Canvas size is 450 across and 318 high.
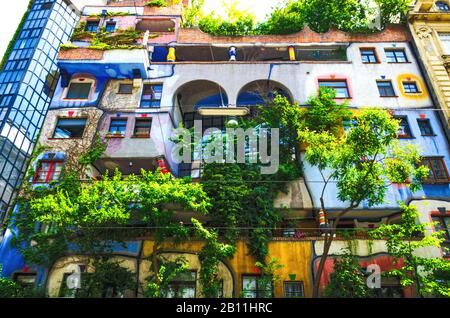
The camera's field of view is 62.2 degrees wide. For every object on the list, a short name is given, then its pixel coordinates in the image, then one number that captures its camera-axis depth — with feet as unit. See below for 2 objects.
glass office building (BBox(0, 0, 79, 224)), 96.37
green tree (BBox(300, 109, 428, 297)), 45.98
